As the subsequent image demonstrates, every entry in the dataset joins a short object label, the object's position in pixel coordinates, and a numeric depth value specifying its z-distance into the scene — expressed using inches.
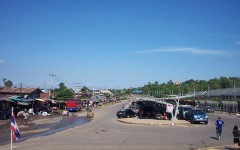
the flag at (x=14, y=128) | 418.5
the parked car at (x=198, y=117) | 1044.6
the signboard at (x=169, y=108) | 1125.5
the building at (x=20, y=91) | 1970.9
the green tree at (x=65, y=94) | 2659.7
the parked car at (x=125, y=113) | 1393.3
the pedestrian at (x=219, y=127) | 632.7
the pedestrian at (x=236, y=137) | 519.8
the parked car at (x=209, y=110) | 1965.3
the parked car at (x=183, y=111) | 1182.4
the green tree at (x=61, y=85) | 4732.9
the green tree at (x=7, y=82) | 4182.3
